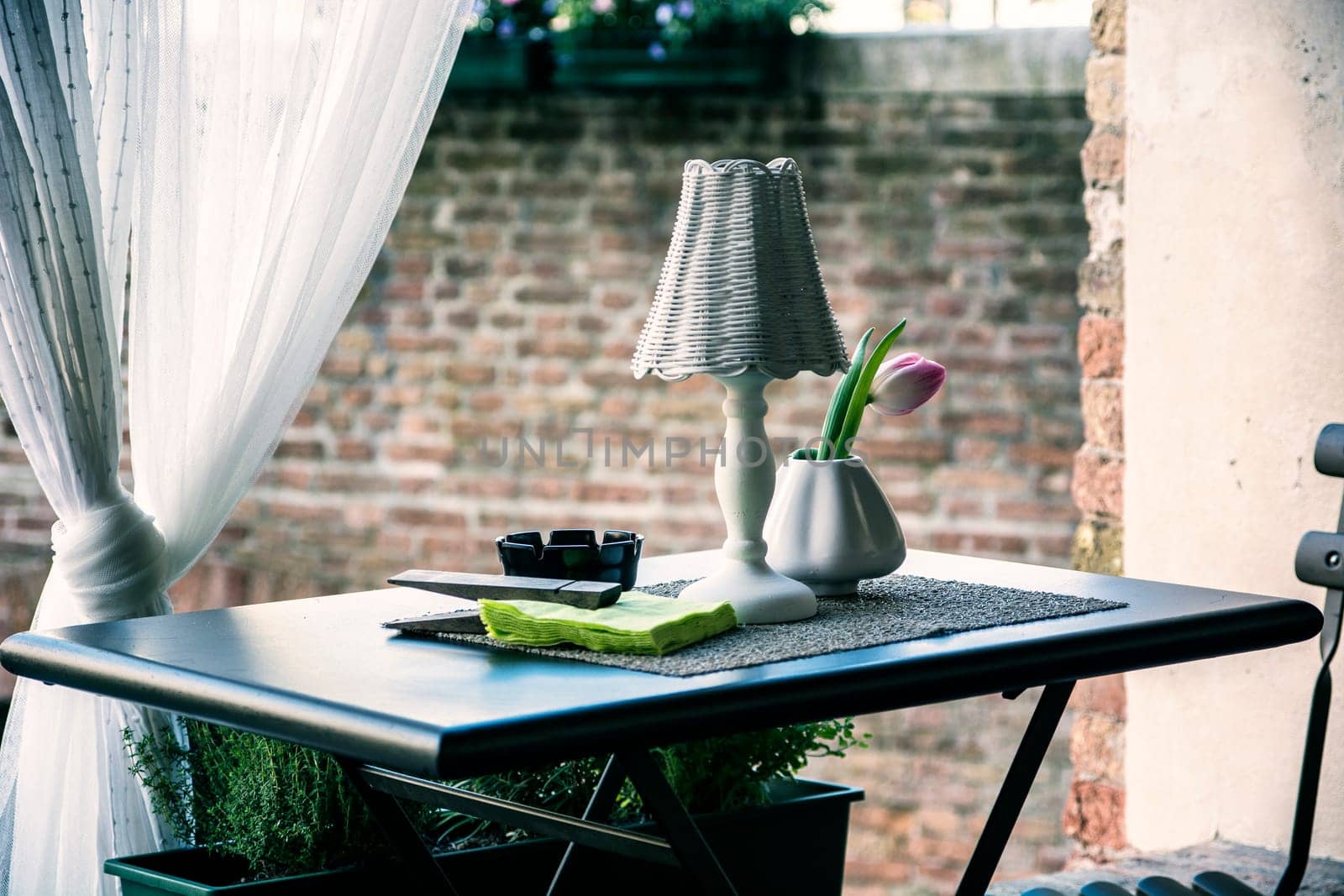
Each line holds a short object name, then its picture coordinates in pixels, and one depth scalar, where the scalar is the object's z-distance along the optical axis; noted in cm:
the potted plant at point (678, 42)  411
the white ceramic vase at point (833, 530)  216
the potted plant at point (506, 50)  423
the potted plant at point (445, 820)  223
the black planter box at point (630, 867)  222
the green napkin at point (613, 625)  196
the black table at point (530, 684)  181
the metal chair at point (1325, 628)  227
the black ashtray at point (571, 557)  211
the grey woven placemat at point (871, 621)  194
